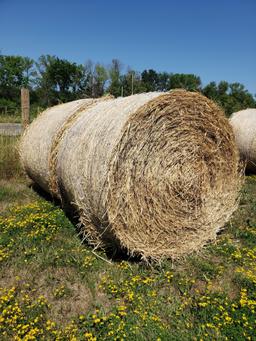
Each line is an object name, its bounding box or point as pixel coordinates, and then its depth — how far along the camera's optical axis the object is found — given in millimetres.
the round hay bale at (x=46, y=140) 5406
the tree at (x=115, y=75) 38328
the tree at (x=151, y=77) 60088
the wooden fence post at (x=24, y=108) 8289
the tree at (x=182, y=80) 58762
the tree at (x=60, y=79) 55156
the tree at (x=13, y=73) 58053
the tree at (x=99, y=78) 39700
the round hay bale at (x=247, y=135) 9766
